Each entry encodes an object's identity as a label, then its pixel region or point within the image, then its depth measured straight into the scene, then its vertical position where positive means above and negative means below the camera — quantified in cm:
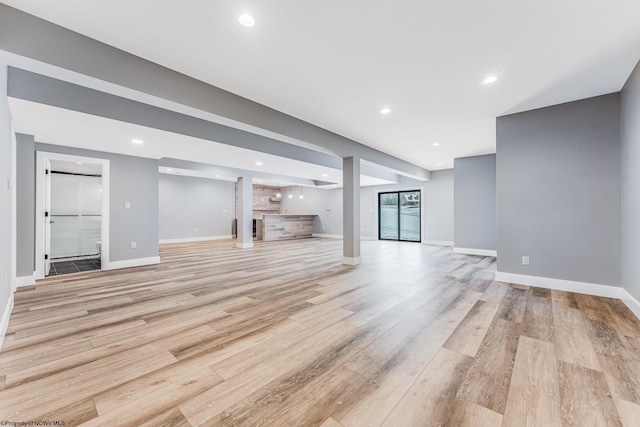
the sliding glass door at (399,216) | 976 -4
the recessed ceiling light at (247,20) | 194 +152
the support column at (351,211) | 529 +8
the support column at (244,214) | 802 +3
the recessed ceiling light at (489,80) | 280 +152
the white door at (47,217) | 452 -4
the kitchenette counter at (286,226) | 1009 -48
